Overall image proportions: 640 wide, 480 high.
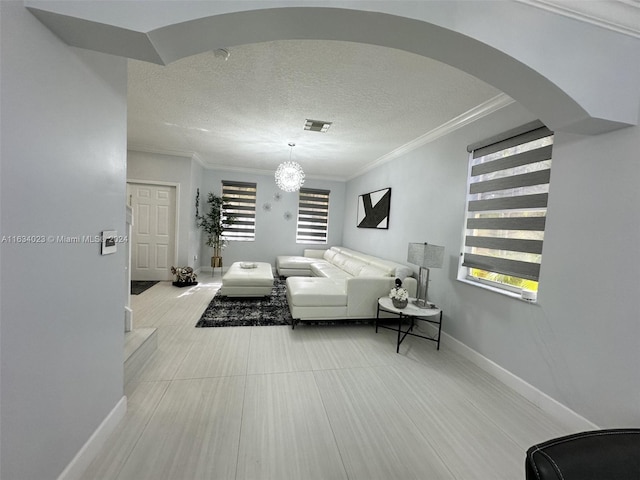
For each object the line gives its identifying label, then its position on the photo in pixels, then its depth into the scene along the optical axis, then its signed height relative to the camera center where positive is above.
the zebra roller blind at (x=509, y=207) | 2.06 +0.27
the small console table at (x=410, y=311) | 2.61 -0.84
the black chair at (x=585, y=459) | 0.82 -0.73
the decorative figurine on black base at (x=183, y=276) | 4.76 -1.12
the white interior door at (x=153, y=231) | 5.00 -0.33
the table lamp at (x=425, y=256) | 2.71 -0.27
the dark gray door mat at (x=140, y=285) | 4.32 -1.31
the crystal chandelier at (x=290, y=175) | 4.02 +0.77
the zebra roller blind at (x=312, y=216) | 6.63 +0.24
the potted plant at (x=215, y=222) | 5.83 -0.09
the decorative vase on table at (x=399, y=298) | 2.70 -0.72
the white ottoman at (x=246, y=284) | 4.01 -1.02
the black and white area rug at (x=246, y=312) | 3.21 -1.29
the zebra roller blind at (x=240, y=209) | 6.18 +0.28
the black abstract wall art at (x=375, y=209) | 4.45 +0.38
